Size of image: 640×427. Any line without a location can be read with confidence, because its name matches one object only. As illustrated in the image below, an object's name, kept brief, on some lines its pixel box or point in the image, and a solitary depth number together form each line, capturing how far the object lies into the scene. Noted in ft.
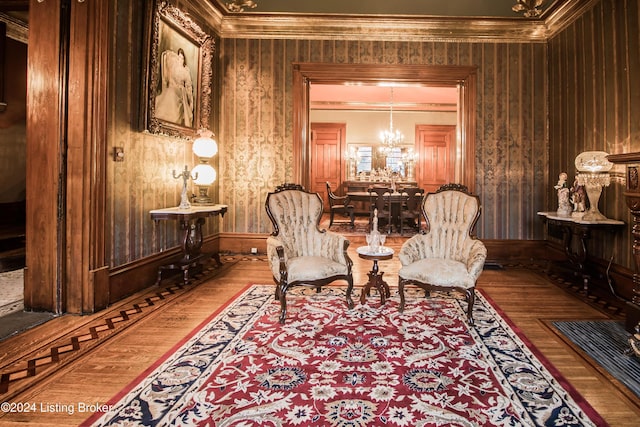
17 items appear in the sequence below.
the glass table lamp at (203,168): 15.53
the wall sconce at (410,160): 41.55
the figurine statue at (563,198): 15.35
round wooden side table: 11.37
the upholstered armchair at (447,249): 10.46
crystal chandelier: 37.61
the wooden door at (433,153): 41.24
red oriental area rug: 6.05
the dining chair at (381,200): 27.99
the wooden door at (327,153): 41.70
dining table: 28.68
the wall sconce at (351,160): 42.16
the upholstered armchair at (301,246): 10.68
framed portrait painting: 13.07
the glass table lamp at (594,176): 13.65
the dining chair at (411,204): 27.66
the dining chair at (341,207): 30.78
